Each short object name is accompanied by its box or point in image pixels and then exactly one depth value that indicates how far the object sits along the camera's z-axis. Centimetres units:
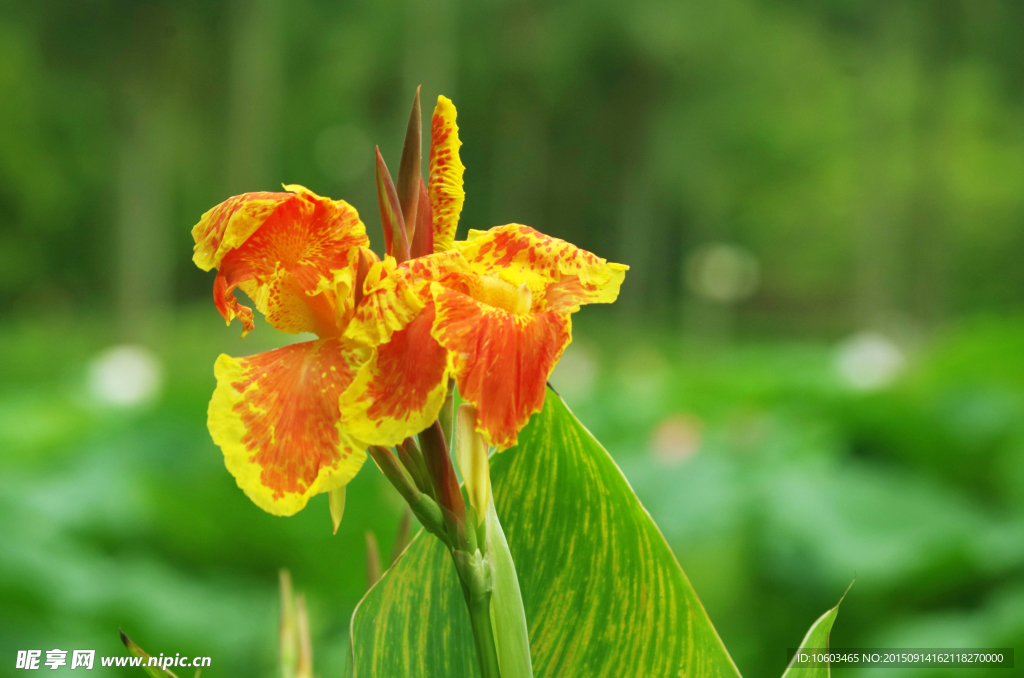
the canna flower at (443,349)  101
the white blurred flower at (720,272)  2035
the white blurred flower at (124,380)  1099
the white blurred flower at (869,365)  1082
